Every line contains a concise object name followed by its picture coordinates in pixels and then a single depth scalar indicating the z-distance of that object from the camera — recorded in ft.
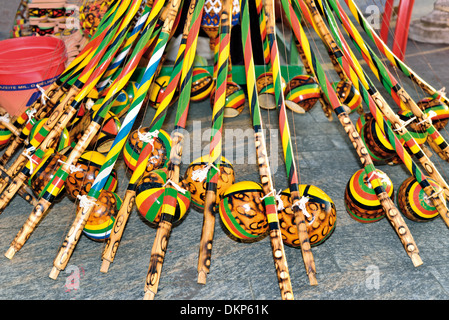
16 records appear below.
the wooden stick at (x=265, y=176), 5.62
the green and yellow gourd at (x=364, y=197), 6.78
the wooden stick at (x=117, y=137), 6.14
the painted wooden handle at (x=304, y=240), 5.89
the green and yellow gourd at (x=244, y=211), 6.16
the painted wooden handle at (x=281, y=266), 5.56
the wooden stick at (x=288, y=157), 5.91
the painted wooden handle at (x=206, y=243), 5.91
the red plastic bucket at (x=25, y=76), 9.82
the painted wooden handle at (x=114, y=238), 6.26
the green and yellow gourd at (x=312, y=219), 6.21
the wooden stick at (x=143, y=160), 6.28
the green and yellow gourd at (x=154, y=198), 6.27
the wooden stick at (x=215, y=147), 5.95
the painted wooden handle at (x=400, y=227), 6.22
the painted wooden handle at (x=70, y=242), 6.12
